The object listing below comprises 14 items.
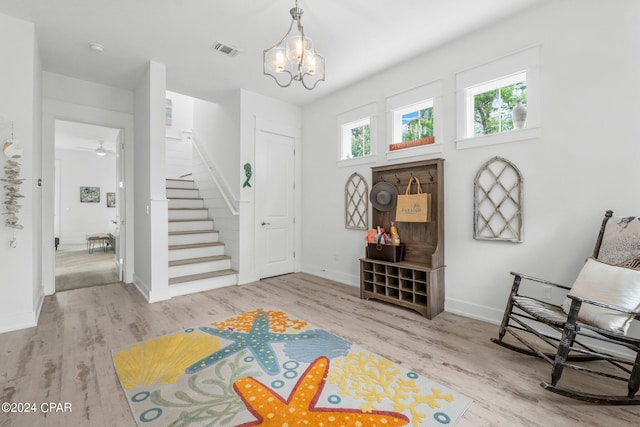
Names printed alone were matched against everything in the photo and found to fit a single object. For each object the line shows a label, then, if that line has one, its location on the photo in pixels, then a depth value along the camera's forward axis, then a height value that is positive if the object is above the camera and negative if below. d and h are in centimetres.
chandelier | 202 +112
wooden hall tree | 307 -59
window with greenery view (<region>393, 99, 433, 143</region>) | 348 +112
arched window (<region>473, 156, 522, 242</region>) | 270 +10
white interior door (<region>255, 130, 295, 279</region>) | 453 +11
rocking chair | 171 -66
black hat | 356 +19
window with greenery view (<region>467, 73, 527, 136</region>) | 280 +112
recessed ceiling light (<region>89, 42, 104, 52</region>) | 307 +176
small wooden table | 695 -76
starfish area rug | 158 -112
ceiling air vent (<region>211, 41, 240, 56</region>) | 314 +180
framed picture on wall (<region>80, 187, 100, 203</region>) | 838 +45
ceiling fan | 732 +164
